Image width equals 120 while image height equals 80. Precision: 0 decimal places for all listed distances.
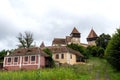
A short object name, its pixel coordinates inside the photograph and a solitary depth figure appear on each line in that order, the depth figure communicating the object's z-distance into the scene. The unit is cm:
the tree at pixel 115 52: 1492
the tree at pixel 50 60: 2305
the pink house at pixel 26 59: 2274
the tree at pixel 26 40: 3490
